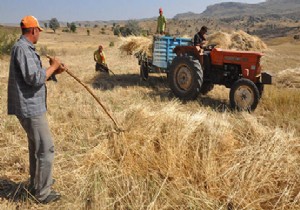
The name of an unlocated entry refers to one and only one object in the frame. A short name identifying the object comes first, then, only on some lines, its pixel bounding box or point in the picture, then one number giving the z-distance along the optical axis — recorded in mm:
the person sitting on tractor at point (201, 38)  7798
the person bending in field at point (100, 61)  10774
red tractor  6789
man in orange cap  3096
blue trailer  9055
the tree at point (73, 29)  66750
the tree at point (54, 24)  68312
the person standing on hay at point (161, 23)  10398
